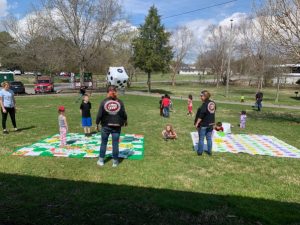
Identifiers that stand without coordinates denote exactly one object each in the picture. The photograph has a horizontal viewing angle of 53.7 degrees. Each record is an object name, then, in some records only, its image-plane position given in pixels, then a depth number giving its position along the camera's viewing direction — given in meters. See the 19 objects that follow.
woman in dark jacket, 8.77
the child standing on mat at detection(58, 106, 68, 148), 9.30
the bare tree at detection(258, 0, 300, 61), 15.12
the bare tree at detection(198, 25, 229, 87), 65.50
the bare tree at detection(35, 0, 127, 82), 33.34
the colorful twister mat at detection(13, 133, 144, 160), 8.58
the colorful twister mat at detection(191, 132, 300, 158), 9.82
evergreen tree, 39.16
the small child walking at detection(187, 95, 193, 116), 18.75
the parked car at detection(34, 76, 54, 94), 36.94
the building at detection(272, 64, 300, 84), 70.22
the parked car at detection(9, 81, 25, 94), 33.84
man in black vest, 7.30
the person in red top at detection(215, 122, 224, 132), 12.52
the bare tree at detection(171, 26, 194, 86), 67.44
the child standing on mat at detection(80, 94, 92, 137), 11.12
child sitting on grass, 11.31
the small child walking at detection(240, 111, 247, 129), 14.54
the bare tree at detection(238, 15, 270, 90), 39.14
